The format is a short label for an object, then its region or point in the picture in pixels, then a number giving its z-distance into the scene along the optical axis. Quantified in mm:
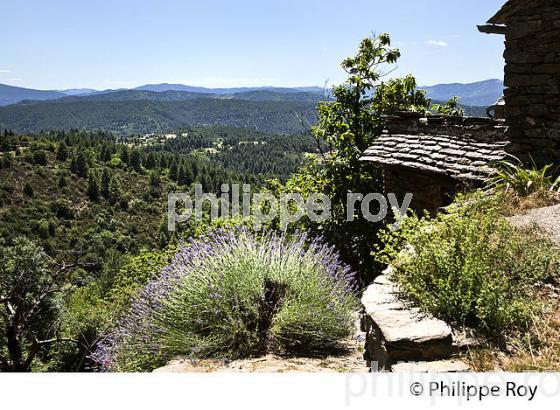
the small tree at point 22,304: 7605
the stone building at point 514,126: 5539
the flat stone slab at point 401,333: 2303
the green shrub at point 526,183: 4711
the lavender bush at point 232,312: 3018
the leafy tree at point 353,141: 7484
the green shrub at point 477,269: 2451
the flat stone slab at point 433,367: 2164
